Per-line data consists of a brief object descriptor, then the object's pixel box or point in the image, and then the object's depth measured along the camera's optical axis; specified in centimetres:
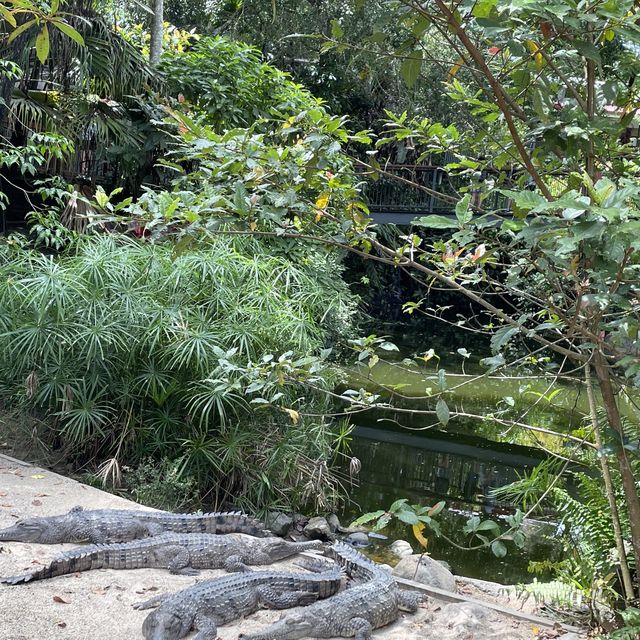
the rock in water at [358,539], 590
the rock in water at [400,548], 559
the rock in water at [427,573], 463
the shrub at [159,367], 586
